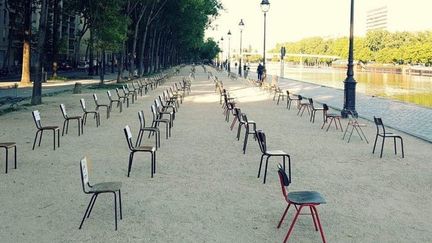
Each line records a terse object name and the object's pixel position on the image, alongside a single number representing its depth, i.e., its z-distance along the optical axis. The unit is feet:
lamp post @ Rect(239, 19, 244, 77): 167.22
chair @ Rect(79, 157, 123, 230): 21.07
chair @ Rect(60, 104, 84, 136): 45.09
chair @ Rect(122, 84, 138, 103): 79.66
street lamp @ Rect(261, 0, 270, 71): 111.65
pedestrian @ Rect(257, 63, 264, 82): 146.51
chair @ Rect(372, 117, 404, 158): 38.86
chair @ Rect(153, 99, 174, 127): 48.80
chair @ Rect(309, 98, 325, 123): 59.58
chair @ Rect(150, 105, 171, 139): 45.13
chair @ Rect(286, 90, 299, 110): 77.66
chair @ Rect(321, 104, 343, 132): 50.78
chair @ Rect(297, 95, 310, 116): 67.73
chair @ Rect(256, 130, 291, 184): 29.84
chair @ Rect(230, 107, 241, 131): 45.50
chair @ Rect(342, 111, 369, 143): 46.60
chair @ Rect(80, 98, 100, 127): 53.50
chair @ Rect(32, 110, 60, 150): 38.81
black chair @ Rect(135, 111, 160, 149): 39.75
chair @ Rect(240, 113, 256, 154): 39.06
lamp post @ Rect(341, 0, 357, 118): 63.31
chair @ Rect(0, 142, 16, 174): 31.50
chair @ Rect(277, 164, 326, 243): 19.36
